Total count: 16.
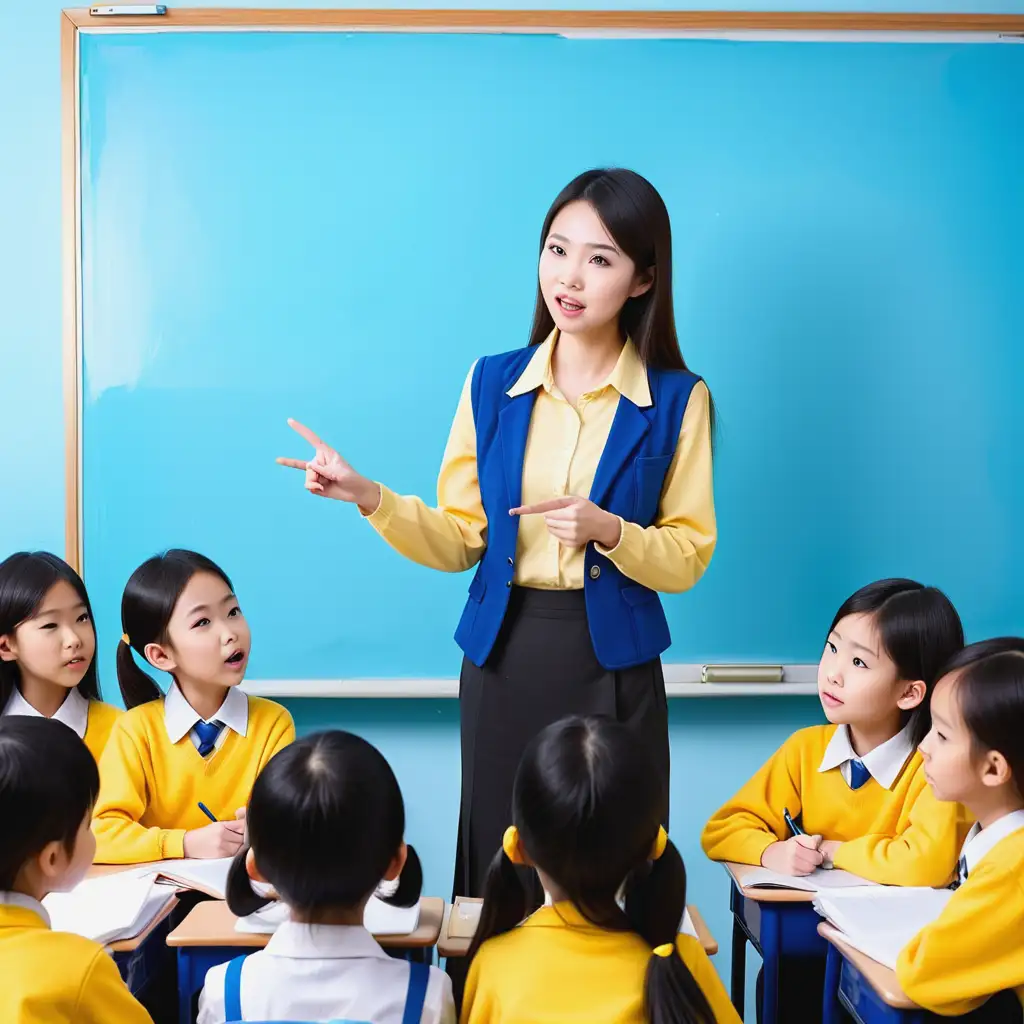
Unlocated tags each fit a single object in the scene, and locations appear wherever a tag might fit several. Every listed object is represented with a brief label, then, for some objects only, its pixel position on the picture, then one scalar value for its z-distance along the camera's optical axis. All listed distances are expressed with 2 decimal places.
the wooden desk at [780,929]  1.72
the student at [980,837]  1.40
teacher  1.97
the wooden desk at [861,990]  1.42
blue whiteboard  2.65
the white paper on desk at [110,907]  1.53
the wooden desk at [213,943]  1.50
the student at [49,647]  2.13
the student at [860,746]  1.97
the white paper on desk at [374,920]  1.52
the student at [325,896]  1.28
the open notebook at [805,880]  1.75
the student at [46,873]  1.23
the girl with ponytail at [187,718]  2.04
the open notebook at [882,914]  1.50
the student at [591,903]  1.27
